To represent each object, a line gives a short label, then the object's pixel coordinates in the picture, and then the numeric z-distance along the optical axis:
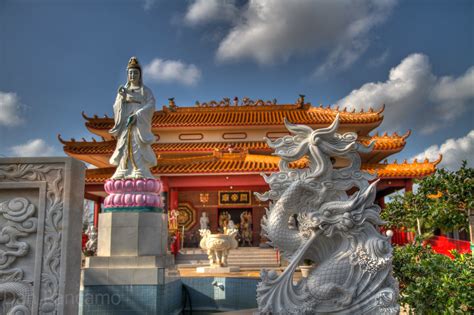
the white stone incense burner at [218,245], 11.34
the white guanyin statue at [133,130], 7.42
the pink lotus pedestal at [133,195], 7.04
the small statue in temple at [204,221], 18.17
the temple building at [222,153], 16.53
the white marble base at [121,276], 6.54
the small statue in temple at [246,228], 19.09
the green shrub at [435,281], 3.75
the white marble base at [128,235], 6.84
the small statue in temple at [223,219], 19.42
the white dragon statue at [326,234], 4.54
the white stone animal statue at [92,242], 12.73
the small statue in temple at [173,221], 14.66
